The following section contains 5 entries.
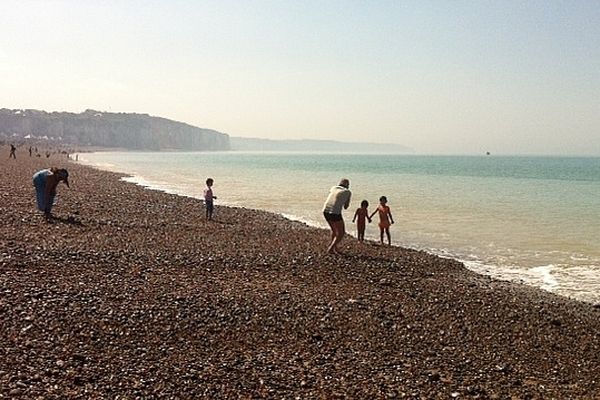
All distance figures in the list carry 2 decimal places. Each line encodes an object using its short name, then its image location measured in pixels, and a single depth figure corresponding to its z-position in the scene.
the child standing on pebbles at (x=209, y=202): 18.91
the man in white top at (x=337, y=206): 12.99
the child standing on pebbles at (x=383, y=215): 15.77
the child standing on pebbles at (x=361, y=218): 15.56
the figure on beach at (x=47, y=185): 15.81
